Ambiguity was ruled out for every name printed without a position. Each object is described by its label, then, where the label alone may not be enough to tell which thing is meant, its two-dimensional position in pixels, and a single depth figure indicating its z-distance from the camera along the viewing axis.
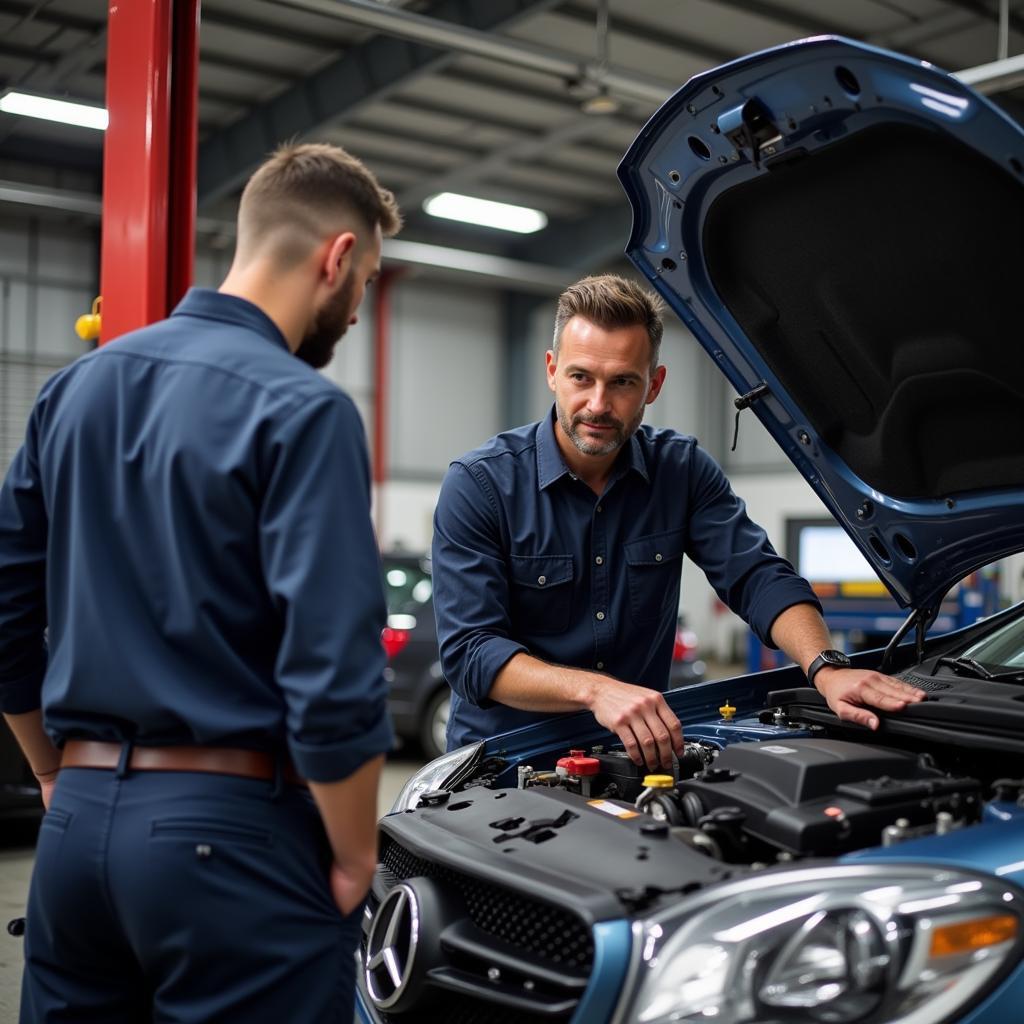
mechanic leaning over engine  2.47
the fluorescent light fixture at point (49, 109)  8.49
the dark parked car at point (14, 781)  4.46
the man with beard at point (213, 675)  1.35
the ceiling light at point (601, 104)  7.48
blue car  1.43
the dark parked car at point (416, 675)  6.77
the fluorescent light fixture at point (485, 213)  12.06
